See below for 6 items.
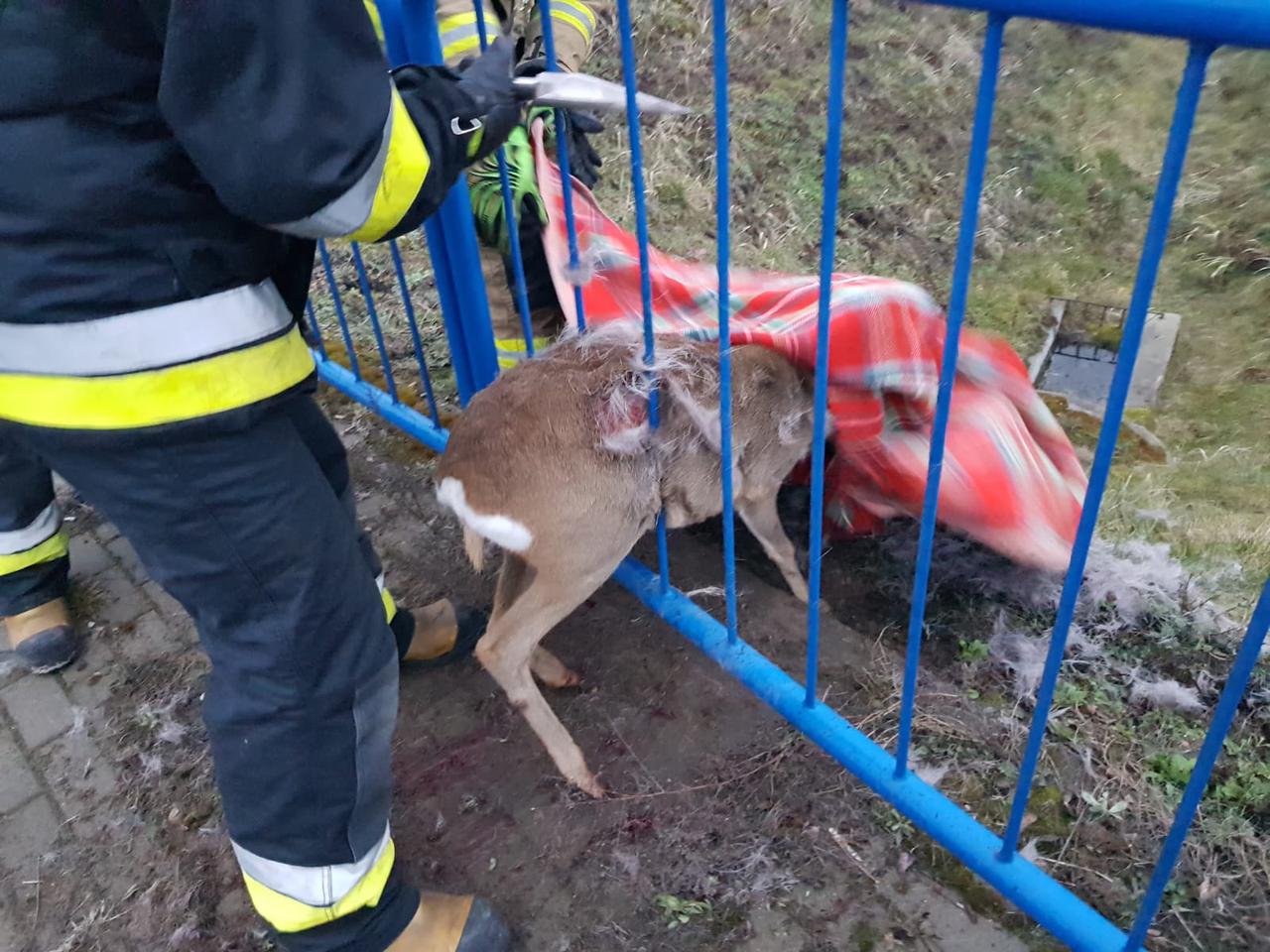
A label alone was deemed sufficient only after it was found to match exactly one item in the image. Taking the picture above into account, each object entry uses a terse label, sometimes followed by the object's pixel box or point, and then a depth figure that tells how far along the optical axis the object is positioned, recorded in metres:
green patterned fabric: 2.64
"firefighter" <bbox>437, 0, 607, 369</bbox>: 2.65
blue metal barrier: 1.14
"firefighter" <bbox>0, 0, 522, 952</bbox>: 1.34
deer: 2.23
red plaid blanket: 2.46
